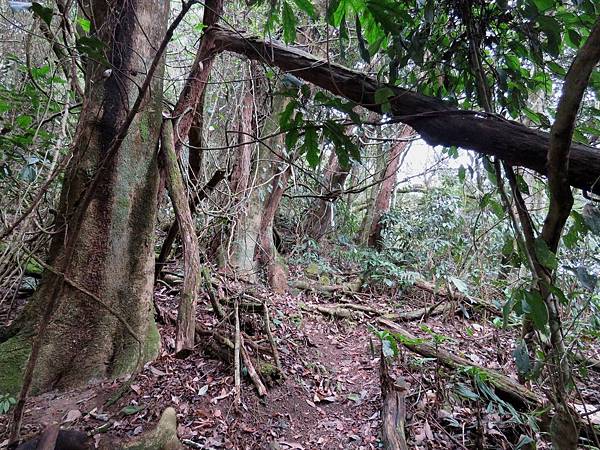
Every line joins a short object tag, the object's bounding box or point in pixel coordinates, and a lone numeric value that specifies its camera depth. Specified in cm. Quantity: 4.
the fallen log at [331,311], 572
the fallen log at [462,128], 156
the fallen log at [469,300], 564
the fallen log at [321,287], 677
